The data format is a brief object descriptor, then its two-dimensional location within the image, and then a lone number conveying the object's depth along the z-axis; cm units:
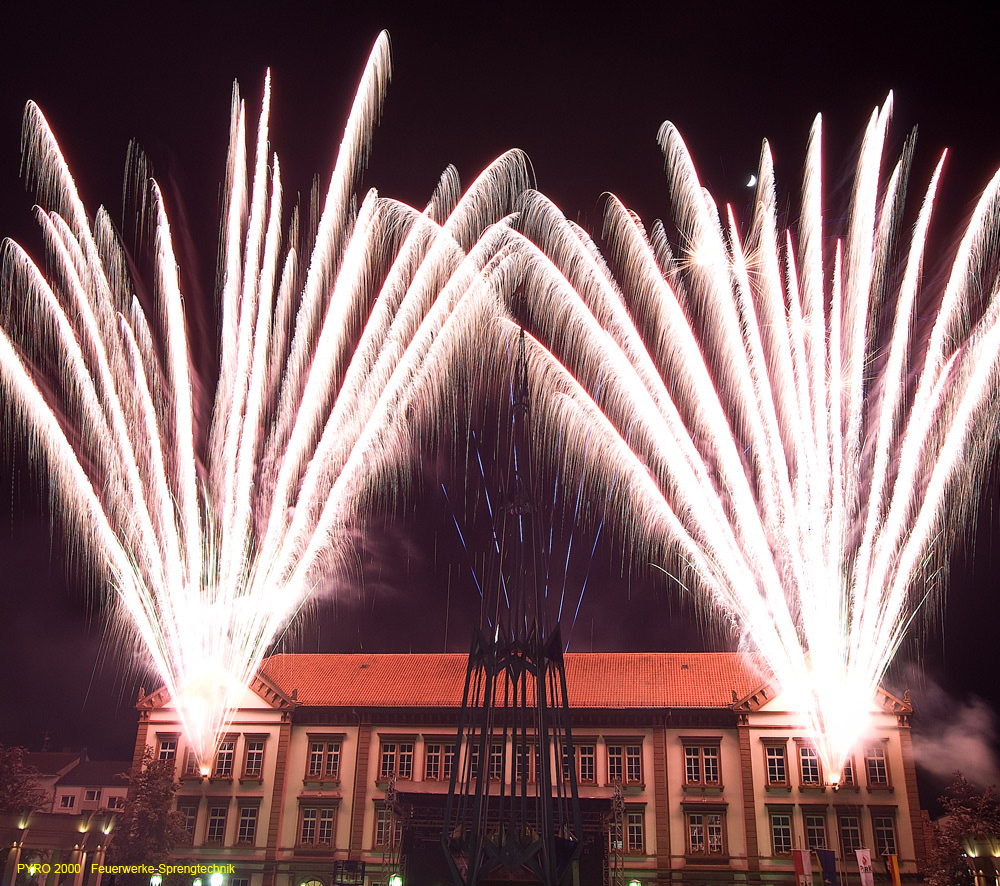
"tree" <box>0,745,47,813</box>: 3822
